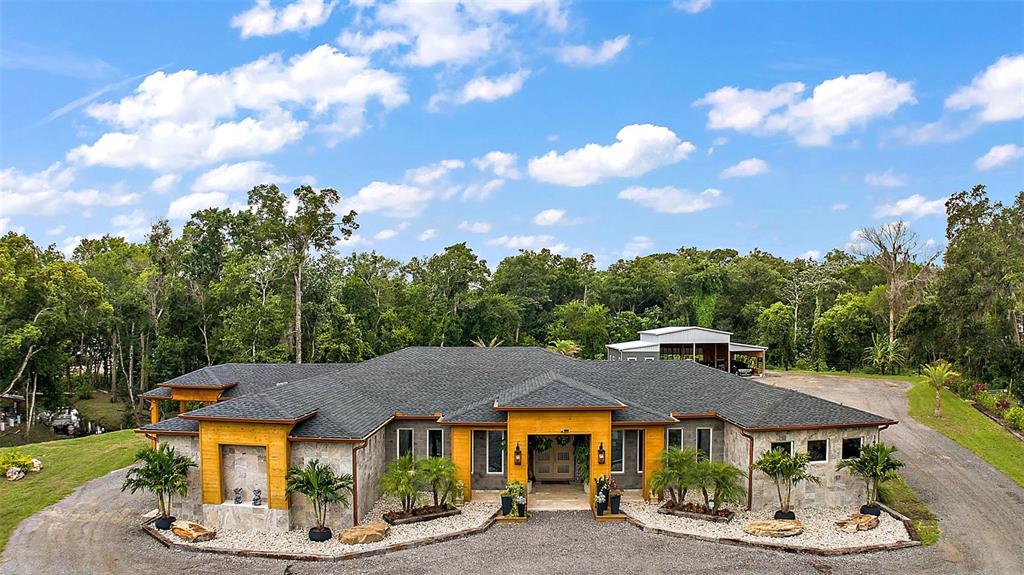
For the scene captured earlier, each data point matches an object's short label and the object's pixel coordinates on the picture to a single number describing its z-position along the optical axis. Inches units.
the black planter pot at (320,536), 506.3
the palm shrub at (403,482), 535.8
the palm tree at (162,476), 538.0
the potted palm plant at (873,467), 565.0
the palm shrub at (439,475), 546.3
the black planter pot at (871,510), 561.0
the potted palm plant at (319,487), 507.8
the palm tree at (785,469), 550.3
